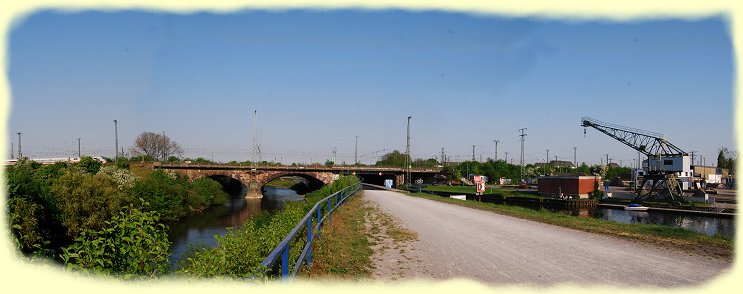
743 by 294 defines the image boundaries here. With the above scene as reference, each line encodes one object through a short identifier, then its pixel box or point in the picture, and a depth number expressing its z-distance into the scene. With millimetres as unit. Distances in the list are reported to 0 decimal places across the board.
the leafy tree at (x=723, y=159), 120062
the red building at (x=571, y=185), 61000
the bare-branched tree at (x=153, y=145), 101375
